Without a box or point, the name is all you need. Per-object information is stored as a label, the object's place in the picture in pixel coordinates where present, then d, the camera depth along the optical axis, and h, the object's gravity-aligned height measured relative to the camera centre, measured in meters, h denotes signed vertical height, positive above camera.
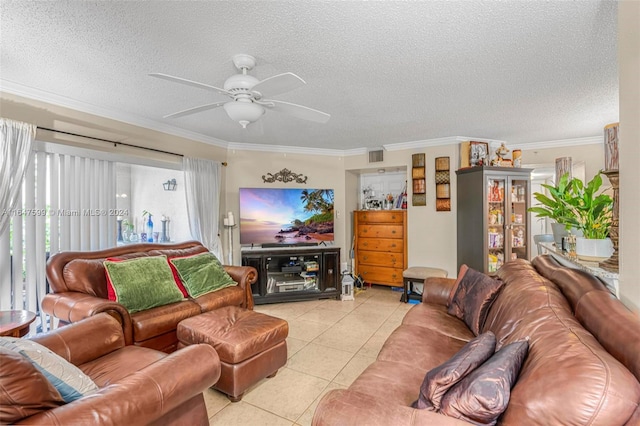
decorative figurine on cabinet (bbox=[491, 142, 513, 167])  4.01 +0.74
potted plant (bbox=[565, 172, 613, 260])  1.56 -0.06
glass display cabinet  3.82 -0.05
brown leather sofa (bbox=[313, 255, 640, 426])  0.78 -0.51
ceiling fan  1.72 +0.78
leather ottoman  1.95 -0.90
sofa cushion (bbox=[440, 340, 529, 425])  0.92 -0.59
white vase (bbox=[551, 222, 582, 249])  2.11 -0.15
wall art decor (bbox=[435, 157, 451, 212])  4.29 +0.42
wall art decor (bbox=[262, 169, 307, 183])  4.68 +0.60
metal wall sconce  4.21 +0.43
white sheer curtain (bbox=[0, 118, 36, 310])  2.26 +0.34
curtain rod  2.62 +0.78
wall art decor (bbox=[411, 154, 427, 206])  4.46 +0.52
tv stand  4.11 -0.86
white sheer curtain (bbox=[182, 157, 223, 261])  3.85 +0.21
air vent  4.76 +0.94
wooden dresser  4.71 -0.53
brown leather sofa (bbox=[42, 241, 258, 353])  2.16 -0.68
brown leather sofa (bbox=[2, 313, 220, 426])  0.95 -0.69
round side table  1.82 -0.70
